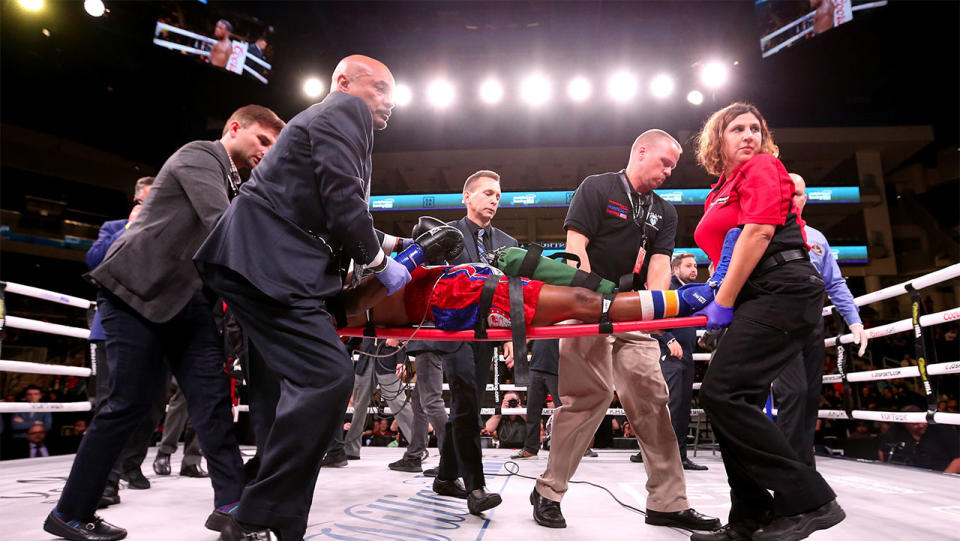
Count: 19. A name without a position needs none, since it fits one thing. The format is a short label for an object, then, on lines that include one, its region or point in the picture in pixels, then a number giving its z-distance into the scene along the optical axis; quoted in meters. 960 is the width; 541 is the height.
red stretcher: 1.73
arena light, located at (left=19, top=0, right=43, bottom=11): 7.57
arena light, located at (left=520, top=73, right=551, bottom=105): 8.65
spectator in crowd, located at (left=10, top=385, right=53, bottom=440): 5.51
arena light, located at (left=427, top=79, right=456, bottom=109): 8.75
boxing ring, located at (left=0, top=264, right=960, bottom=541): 1.84
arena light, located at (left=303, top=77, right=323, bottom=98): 8.62
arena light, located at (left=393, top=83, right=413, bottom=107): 8.84
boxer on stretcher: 1.76
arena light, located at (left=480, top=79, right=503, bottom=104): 8.73
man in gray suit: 1.78
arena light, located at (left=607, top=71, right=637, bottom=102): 8.42
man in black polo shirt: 2.03
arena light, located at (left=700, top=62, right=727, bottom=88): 7.92
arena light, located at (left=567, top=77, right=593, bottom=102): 8.61
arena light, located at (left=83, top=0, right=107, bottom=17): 7.56
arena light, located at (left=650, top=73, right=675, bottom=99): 8.30
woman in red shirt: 1.50
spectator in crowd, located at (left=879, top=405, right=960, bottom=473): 4.13
